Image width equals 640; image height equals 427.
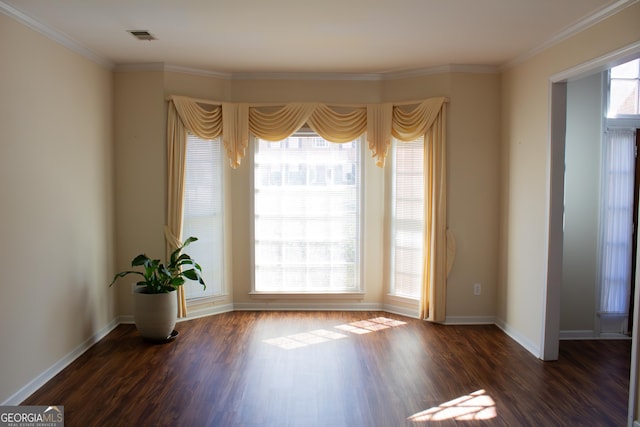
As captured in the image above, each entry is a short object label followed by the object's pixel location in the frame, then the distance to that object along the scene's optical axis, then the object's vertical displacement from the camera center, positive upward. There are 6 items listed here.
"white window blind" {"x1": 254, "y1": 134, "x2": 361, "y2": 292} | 5.22 -0.19
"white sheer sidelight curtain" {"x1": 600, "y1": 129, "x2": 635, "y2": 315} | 4.32 -0.17
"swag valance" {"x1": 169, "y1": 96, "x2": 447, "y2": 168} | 4.92 +0.81
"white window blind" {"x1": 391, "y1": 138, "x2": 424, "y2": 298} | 5.00 -0.19
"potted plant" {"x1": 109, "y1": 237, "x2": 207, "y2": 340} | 4.16 -0.90
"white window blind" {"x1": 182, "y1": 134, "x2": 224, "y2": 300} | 4.89 -0.15
